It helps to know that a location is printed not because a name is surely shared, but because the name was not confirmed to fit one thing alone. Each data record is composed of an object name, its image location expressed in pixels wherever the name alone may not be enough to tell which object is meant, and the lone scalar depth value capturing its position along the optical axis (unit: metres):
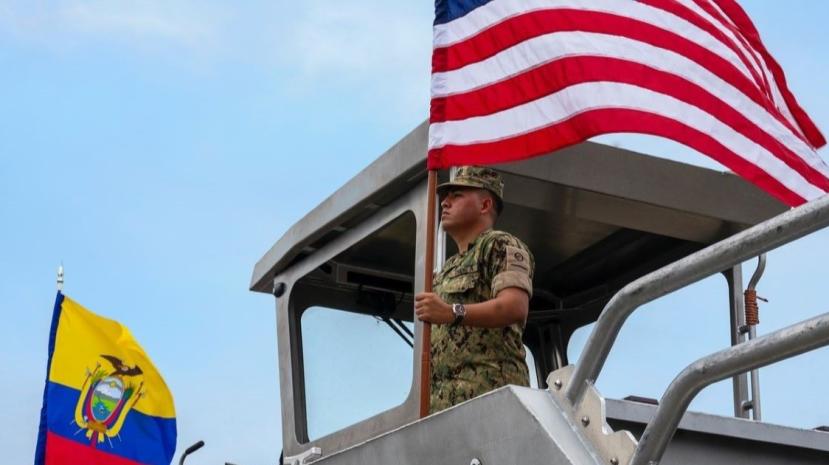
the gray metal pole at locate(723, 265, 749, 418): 5.73
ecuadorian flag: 10.77
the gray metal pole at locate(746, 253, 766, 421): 5.66
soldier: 4.59
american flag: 5.11
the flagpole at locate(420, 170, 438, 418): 4.77
